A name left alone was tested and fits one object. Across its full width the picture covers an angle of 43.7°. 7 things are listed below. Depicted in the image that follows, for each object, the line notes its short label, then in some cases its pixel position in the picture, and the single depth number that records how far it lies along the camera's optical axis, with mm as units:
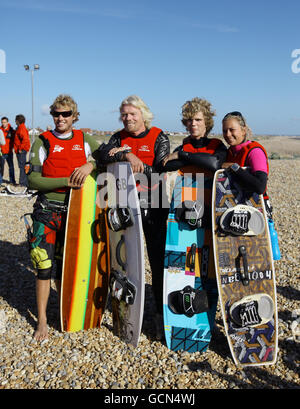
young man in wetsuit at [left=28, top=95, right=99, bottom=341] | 3338
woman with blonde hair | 2910
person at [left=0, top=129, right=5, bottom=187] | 10961
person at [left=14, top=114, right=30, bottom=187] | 11375
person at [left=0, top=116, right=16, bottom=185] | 11781
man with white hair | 3230
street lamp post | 20969
